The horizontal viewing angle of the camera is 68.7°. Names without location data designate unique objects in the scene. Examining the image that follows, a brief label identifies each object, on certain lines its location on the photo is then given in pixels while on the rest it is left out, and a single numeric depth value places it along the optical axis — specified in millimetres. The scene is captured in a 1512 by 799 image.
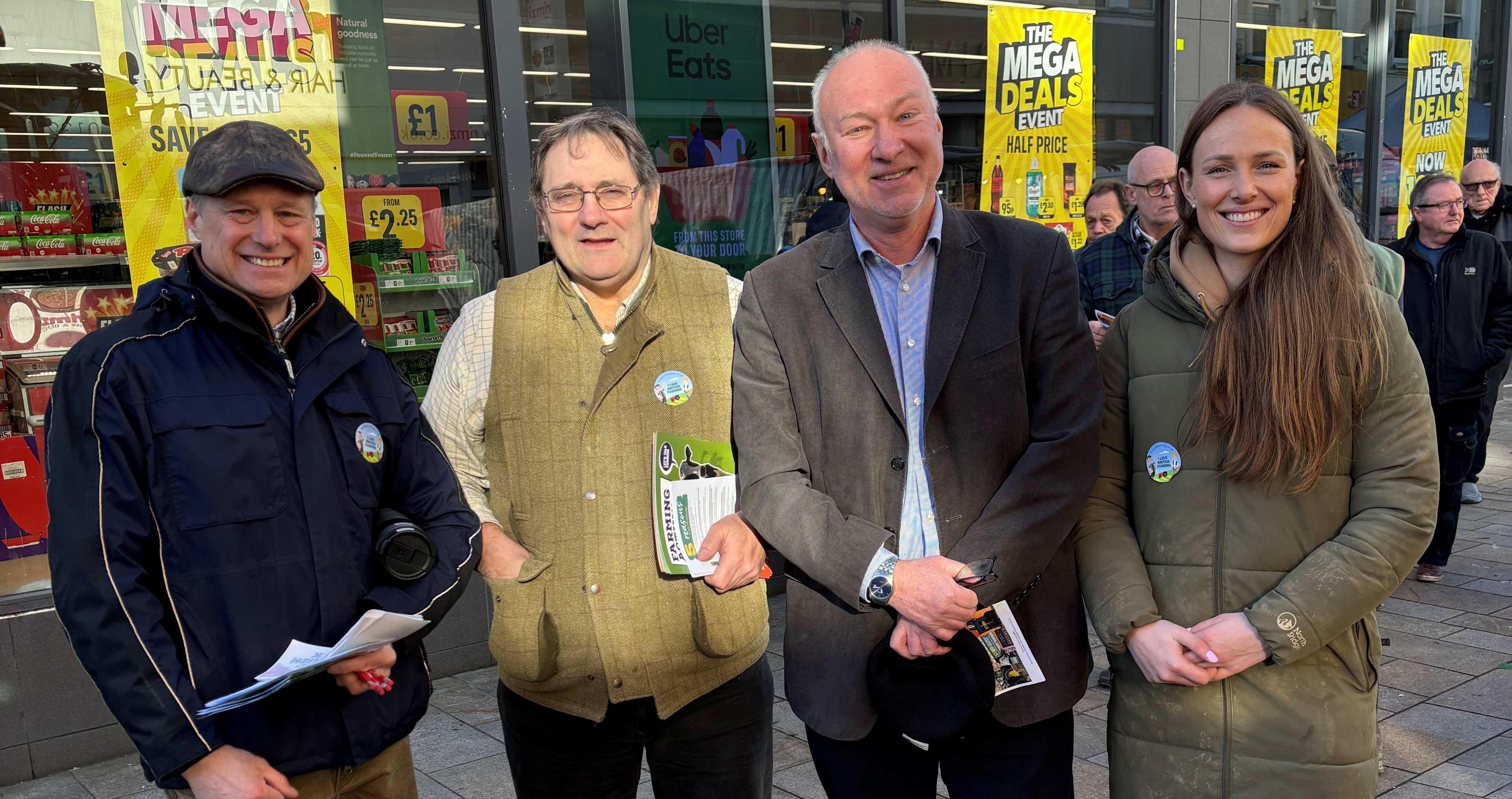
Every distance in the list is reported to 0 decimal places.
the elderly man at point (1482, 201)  7941
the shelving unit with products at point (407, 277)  5223
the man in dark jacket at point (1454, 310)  6195
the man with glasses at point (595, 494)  2414
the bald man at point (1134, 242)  4758
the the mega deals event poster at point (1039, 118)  7613
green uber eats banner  6047
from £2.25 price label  5215
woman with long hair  2084
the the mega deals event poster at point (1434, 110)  10469
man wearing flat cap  1871
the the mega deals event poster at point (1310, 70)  9133
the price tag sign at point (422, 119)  5242
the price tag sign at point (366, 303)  5211
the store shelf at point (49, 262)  4492
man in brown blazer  2094
